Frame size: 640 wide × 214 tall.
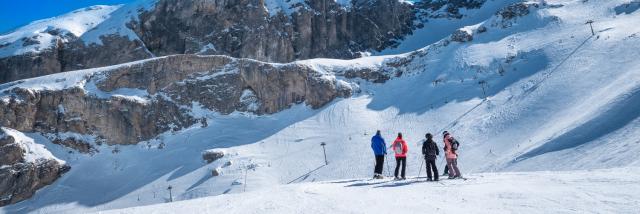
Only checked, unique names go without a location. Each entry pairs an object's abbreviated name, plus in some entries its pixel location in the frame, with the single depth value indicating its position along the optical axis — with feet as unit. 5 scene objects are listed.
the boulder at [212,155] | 136.46
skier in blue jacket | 53.16
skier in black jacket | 45.68
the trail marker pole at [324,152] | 125.03
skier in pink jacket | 46.68
